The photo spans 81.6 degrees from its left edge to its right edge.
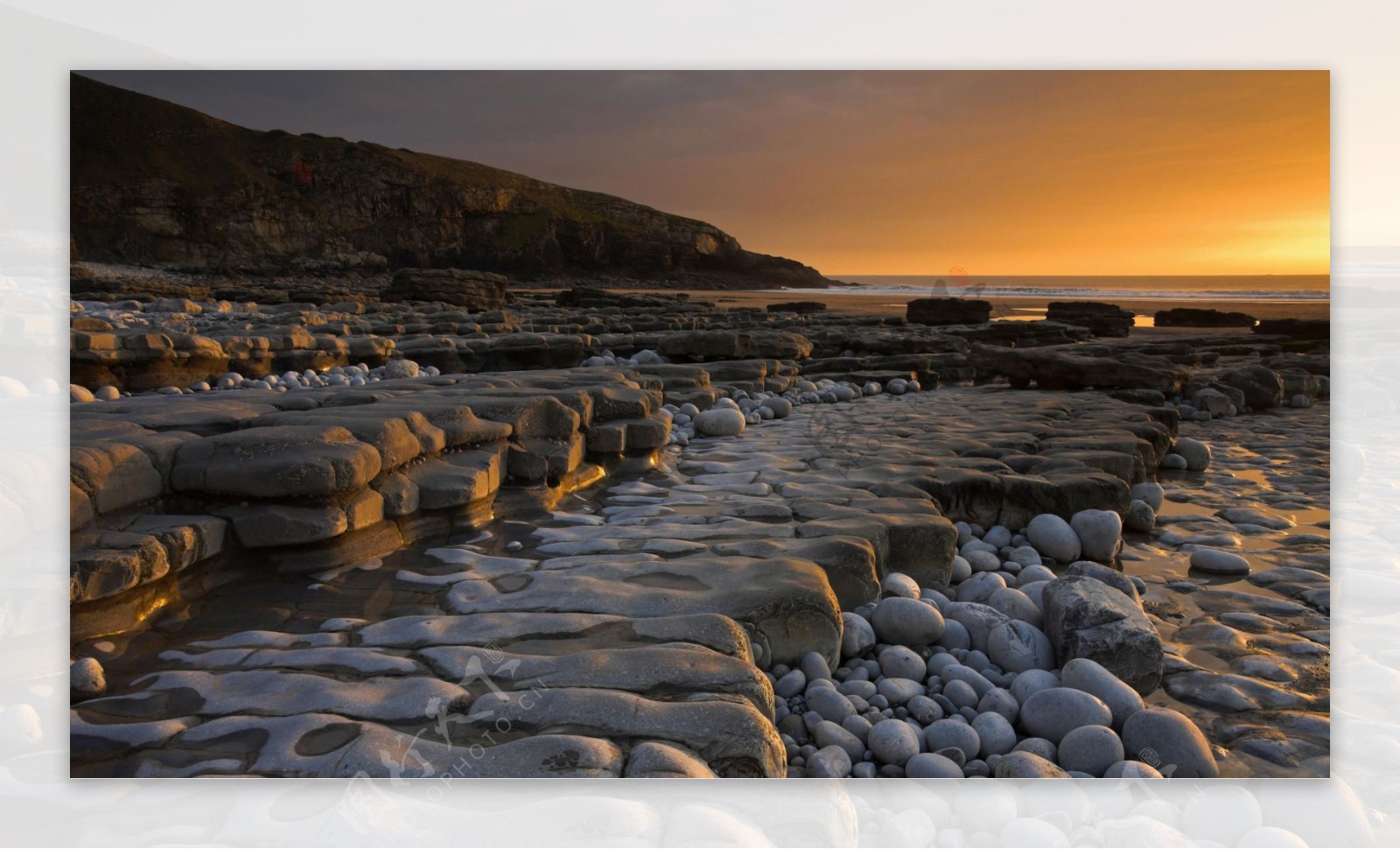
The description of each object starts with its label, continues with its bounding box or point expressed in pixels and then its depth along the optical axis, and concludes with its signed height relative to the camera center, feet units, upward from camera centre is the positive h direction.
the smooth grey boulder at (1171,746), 7.68 -3.18
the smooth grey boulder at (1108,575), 11.46 -2.33
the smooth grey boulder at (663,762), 6.26 -2.74
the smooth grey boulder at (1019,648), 9.41 -2.77
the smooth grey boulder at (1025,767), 7.49 -3.29
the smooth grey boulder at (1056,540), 13.17 -2.09
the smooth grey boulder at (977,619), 9.87 -2.56
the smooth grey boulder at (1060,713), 8.02 -3.00
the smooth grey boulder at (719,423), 19.95 -0.30
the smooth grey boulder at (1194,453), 19.99 -1.00
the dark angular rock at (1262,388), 29.01 +0.93
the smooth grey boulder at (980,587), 10.98 -2.40
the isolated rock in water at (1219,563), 12.59 -2.34
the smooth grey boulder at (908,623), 9.59 -2.52
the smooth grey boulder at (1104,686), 8.25 -2.85
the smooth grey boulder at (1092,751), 7.68 -3.22
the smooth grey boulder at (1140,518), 14.74 -1.92
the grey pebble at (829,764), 7.41 -3.24
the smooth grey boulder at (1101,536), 13.15 -2.00
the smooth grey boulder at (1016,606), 10.32 -2.49
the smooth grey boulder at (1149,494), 15.66 -1.58
